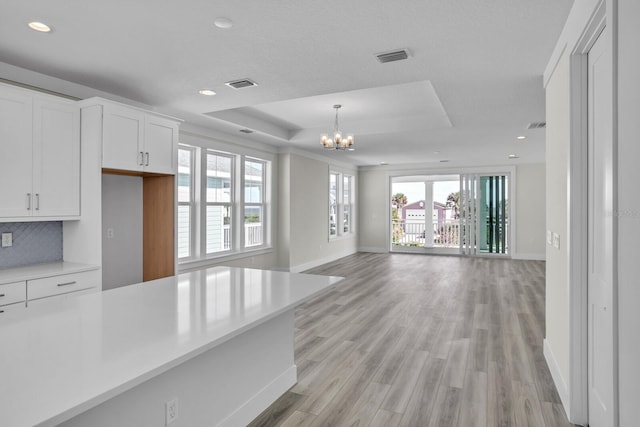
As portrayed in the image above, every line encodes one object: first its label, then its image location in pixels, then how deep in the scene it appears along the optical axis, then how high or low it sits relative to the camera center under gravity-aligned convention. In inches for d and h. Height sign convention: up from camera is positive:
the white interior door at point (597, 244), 77.8 -7.1
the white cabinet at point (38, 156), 117.9 +18.8
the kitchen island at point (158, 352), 41.9 -18.8
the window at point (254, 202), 267.3 +7.5
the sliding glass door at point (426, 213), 421.7 -1.3
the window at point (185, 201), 213.9 +6.4
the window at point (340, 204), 375.6 +8.7
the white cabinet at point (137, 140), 139.6 +28.7
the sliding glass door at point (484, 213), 384.5 -1.2
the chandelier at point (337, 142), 211.5 +39.6
